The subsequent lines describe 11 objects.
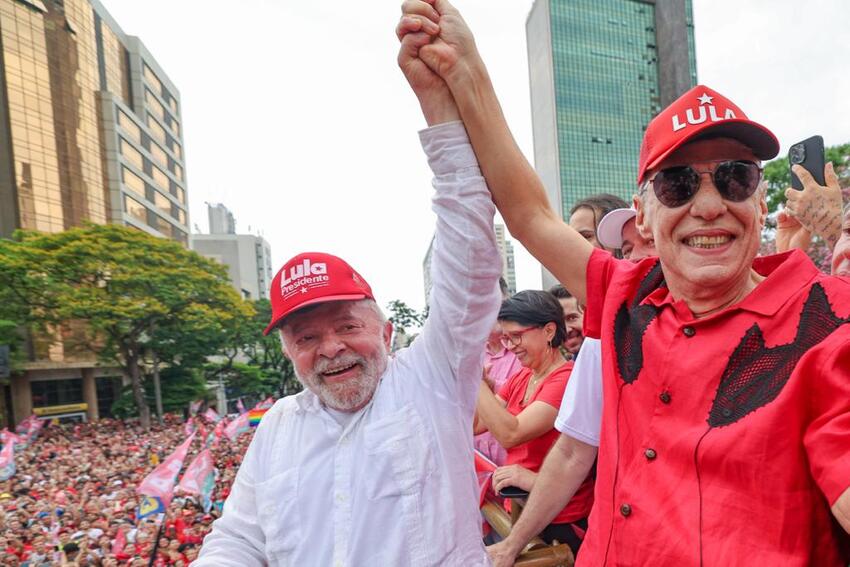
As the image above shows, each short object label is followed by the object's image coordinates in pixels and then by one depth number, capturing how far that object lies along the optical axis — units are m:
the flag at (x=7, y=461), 11.04
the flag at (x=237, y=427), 14.22
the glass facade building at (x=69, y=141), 29.92
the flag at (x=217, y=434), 15.23
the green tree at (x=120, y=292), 23.31
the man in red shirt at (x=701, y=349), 0.95
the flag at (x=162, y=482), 7.66
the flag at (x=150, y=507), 7.75
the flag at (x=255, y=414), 21.06
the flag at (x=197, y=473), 8.39
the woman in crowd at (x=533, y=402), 2.09
